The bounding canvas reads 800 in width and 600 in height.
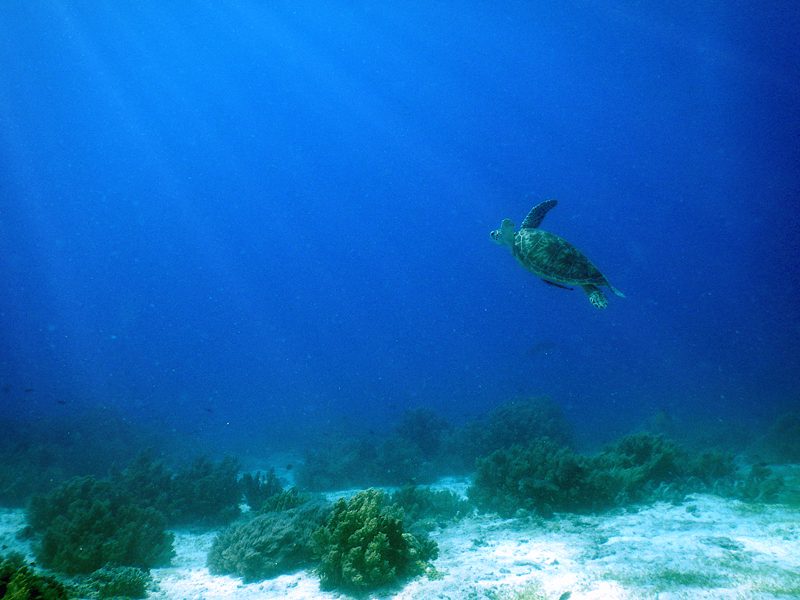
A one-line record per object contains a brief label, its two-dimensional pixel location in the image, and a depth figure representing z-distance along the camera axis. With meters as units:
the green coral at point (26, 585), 3.32
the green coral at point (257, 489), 10.17
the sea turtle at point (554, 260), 7.47
